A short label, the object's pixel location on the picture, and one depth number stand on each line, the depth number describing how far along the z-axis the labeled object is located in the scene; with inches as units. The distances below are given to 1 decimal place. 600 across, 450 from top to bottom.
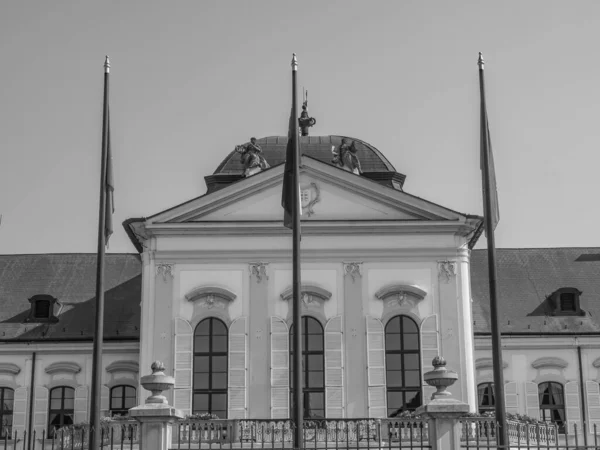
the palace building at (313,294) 1229.1
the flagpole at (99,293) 778.2
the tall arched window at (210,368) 1229.1
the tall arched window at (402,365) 1231.5
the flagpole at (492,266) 752.3
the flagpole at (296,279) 767.5
